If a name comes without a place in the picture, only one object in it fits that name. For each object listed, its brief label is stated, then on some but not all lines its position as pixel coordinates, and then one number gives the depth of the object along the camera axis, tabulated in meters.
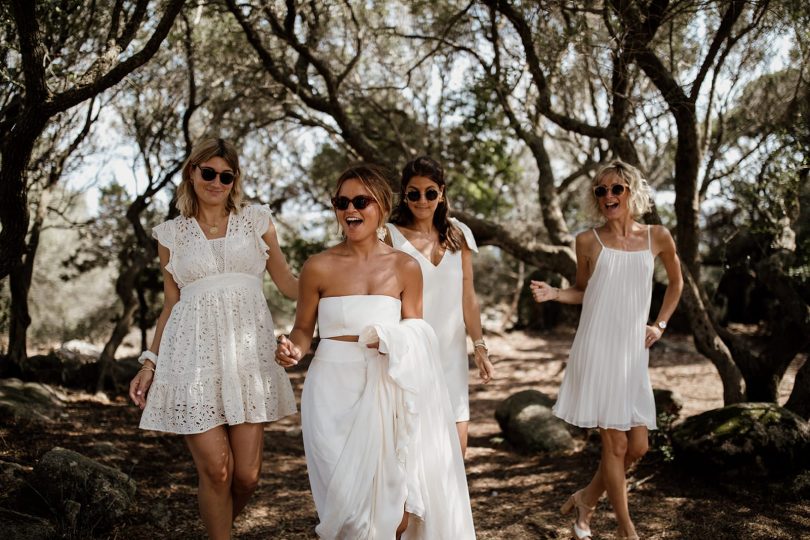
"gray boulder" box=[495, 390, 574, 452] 6.93
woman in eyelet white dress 3.51
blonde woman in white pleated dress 4.30
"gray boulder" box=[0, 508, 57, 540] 3.74
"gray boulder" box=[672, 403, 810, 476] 5.19
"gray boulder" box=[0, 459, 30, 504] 4.60
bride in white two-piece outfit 2.96
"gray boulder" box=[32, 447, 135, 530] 4.30
